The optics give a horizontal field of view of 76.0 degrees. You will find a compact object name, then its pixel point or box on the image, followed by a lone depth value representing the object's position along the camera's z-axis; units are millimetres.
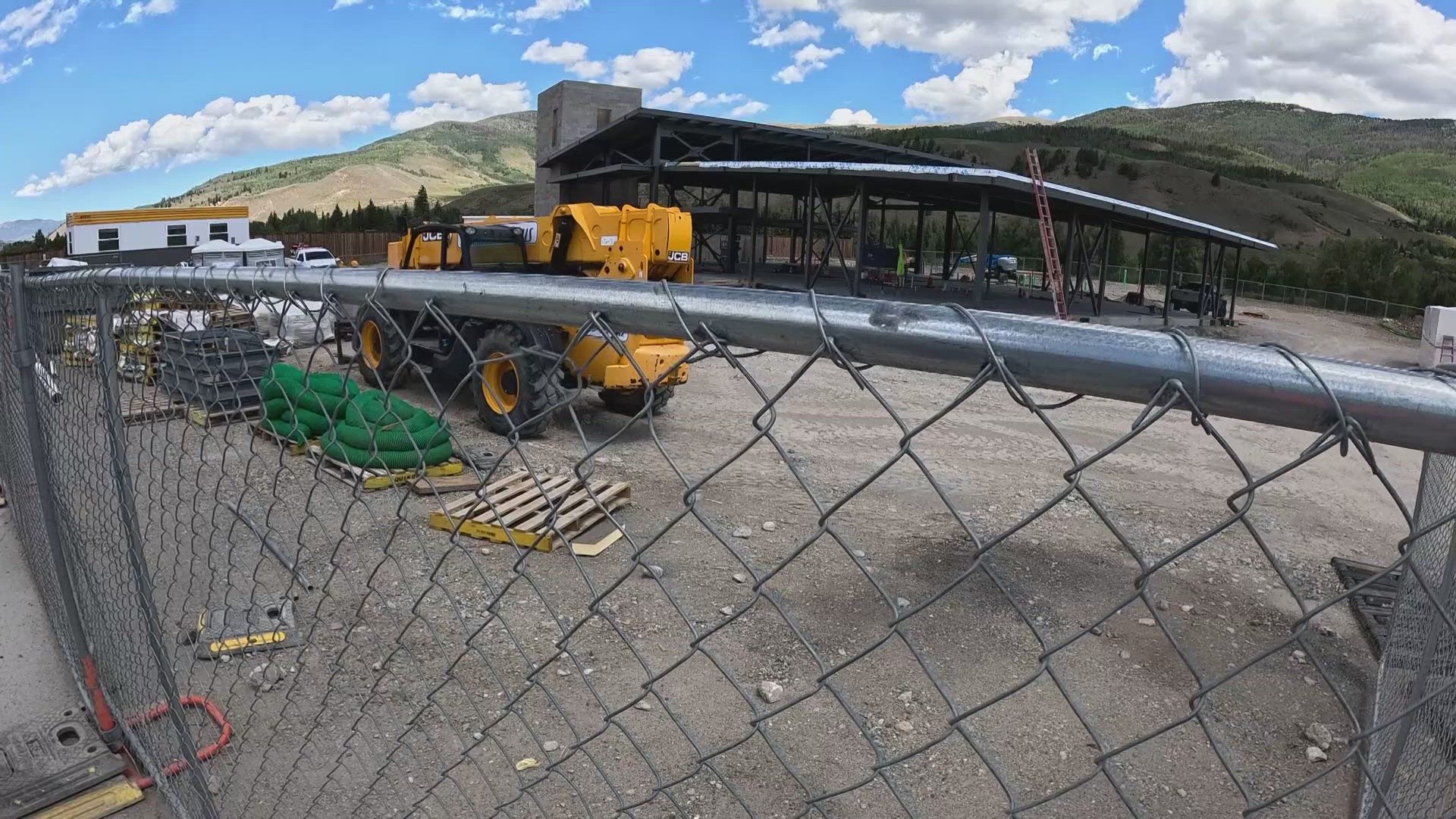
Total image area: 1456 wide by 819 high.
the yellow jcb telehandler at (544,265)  8711
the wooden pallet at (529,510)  6508
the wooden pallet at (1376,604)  5648
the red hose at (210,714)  3211
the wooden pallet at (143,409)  2819
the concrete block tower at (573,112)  35469
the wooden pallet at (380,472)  7266
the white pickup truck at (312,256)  28219
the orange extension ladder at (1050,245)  19234
